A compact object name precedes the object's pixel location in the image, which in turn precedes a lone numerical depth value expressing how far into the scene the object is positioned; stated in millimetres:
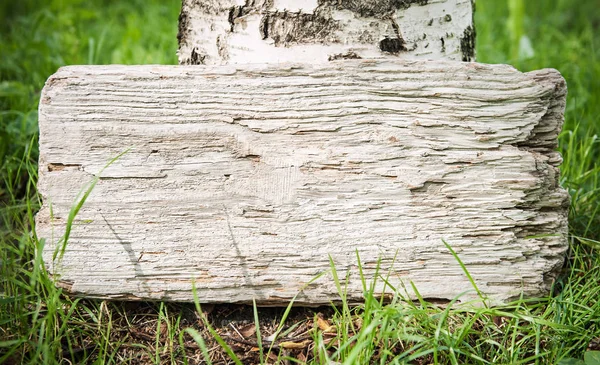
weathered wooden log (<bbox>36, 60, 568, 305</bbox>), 883
